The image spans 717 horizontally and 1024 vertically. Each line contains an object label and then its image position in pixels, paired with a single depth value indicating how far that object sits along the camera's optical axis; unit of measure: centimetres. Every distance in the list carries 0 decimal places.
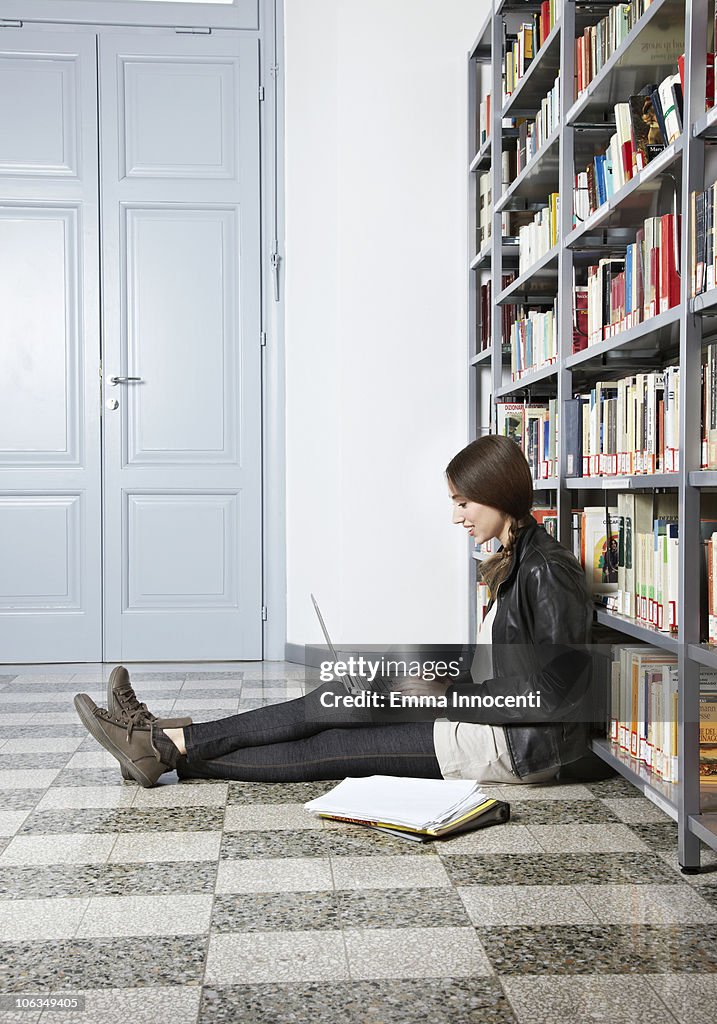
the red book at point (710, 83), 209
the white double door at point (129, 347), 483
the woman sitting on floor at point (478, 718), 253
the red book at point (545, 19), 336
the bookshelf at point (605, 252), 210
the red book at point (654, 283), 240
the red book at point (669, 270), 232
